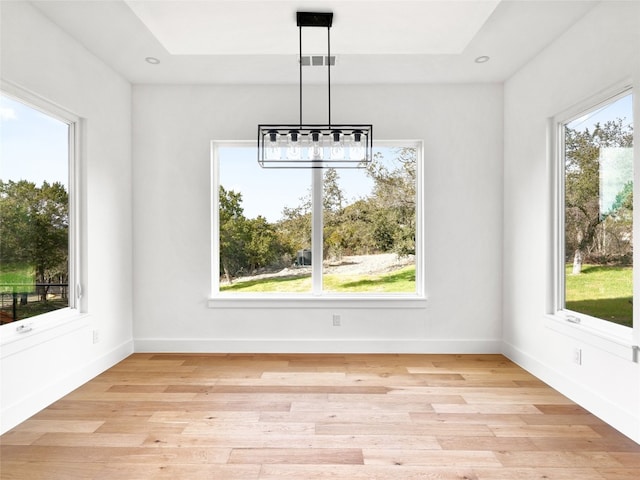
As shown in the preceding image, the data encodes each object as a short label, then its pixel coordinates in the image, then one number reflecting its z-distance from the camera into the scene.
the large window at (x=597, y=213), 2.51
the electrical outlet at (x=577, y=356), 2.79
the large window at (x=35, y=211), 2.55
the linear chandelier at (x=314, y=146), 2.67
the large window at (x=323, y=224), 4.06
